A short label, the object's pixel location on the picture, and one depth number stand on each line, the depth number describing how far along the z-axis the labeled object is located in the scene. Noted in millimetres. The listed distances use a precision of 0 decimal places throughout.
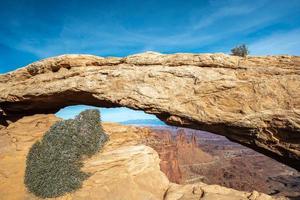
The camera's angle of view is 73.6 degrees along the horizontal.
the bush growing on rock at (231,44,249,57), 14397
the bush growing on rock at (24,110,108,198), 12684
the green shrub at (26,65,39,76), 16658
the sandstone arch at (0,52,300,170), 10926
